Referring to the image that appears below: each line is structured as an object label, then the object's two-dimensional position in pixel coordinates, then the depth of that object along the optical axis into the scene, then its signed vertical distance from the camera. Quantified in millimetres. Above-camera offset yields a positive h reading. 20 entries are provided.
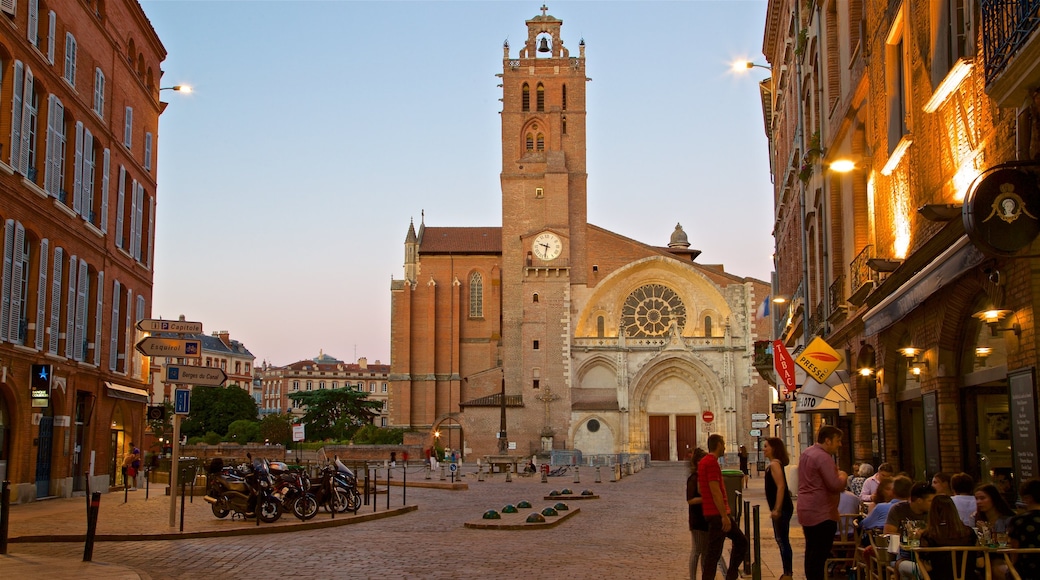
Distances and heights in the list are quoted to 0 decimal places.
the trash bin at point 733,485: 14978 -790
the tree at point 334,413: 89000 +1587
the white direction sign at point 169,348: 17656 +1384
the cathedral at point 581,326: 64062 +6357
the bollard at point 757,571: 9383 -1203
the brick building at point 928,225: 8231 +2266
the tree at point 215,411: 91438 +1797
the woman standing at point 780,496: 10578 -636
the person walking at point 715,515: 10164 -786
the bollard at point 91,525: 12820 -1093
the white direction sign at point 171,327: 17625 +1714
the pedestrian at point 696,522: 10820 -900
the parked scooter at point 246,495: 18547 -1063
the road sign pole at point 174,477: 17047 -720
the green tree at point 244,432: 79125 +29
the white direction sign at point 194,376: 17609 +924
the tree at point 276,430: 76250 +161
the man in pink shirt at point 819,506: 9305 -640
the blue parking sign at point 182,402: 17844 +498
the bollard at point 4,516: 13177 -1012
